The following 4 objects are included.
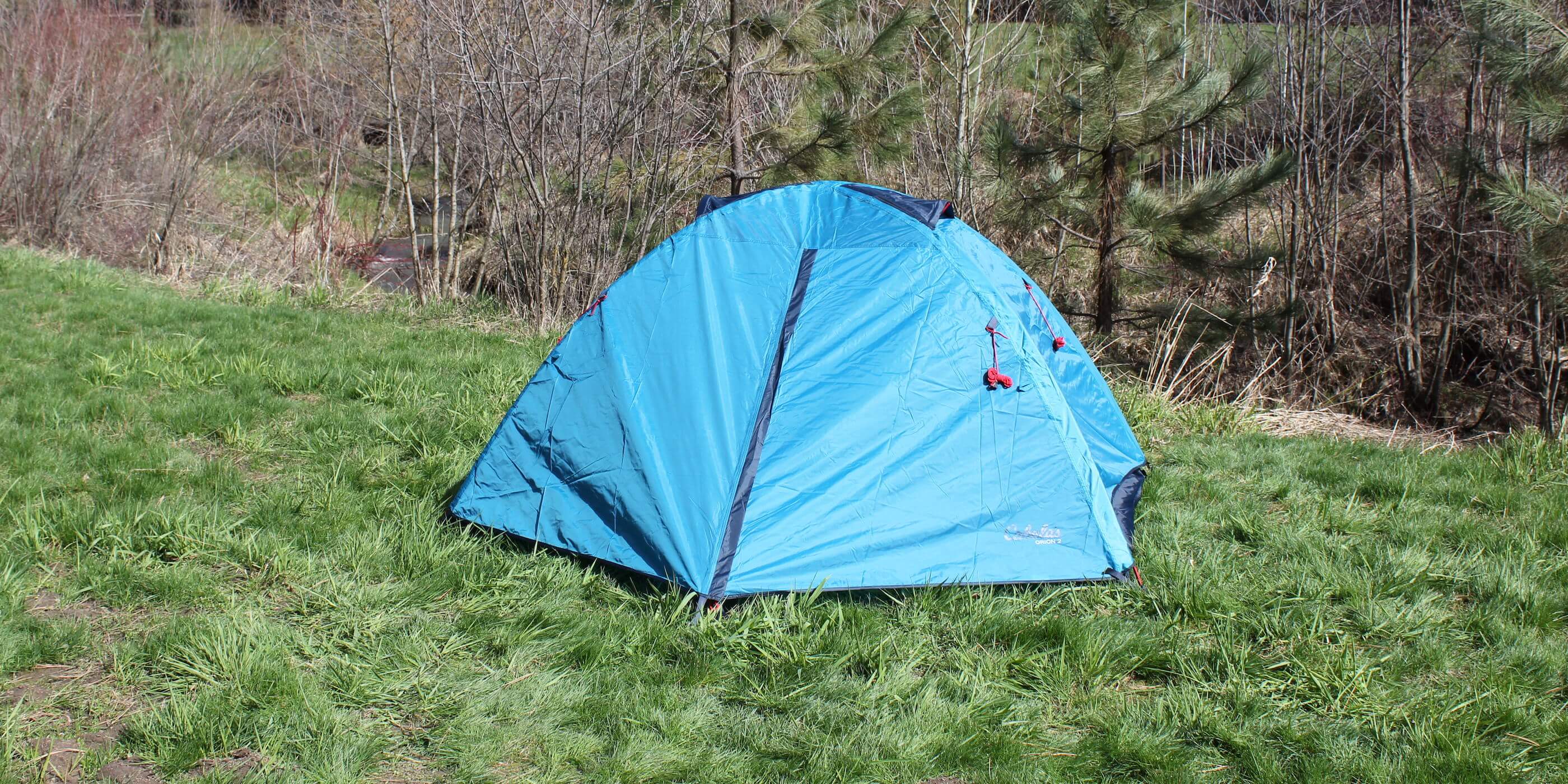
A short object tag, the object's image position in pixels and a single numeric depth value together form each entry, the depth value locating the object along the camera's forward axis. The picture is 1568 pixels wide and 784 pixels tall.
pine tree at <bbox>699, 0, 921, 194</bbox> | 10.10
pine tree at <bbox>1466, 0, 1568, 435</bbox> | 6.93
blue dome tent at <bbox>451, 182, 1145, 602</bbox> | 3.54
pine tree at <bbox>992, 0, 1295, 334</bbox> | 8.34
